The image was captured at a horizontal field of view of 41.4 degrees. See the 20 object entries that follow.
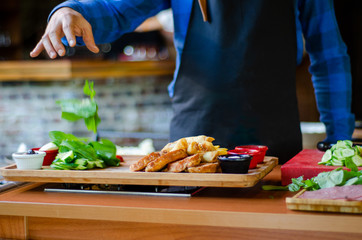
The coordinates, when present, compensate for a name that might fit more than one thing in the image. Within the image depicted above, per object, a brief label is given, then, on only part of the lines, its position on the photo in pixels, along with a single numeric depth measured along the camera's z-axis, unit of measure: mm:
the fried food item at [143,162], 1359
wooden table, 1092
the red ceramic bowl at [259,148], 1503
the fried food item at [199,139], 1453
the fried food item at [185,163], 1311
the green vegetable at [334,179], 1197
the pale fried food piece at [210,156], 1356
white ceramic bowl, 1464
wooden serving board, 1259
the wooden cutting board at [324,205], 1070
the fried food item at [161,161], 1325
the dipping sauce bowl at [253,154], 1409
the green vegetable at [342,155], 1382
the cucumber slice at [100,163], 1475
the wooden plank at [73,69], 4184
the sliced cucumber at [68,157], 1464
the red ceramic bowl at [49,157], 1571
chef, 1913
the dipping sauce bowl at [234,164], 1273
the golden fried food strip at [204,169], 1291
